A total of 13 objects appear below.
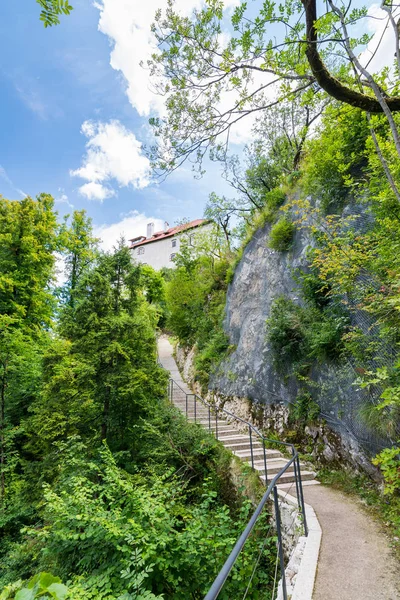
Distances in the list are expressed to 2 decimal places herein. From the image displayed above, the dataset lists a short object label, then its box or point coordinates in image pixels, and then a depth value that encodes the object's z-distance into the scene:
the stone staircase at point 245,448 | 5.60
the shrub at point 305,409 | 6.41
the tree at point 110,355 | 6.49
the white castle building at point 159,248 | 35.19
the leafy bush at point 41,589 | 0.76
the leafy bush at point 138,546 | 3.07
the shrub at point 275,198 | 10.21
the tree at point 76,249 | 14.75
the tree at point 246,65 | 3.20
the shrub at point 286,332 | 7.31
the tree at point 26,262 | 10.97
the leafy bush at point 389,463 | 2.66
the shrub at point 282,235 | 8.92
